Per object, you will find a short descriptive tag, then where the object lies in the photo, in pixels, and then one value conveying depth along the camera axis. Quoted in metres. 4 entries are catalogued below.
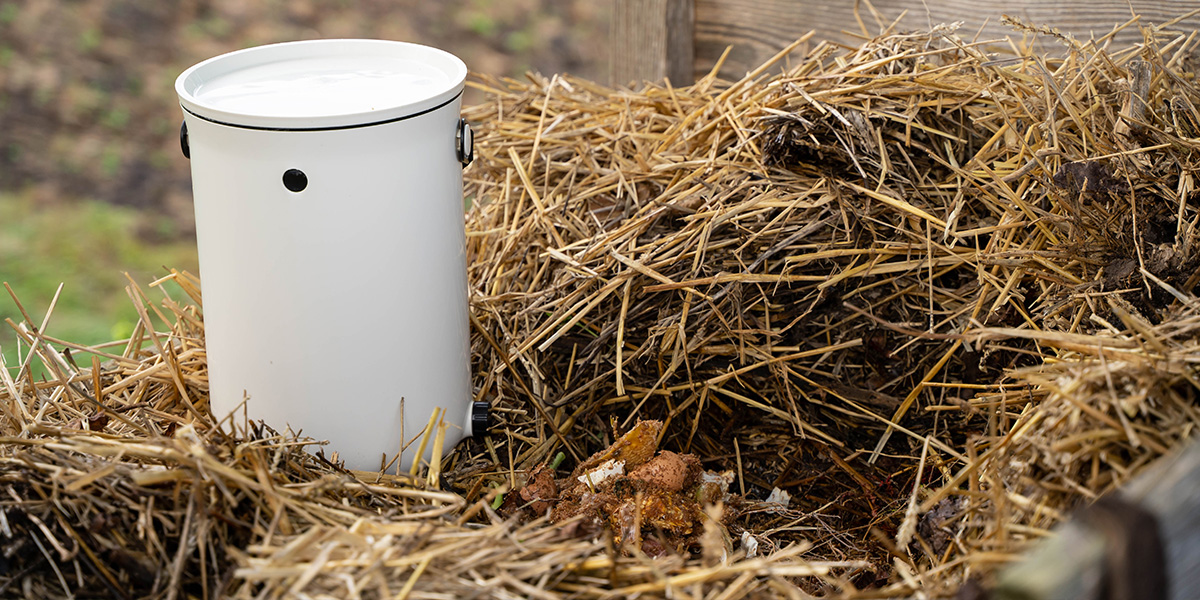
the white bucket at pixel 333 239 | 1.87
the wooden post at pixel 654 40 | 2.57
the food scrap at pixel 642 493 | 1.90
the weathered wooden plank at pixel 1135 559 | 1.60
